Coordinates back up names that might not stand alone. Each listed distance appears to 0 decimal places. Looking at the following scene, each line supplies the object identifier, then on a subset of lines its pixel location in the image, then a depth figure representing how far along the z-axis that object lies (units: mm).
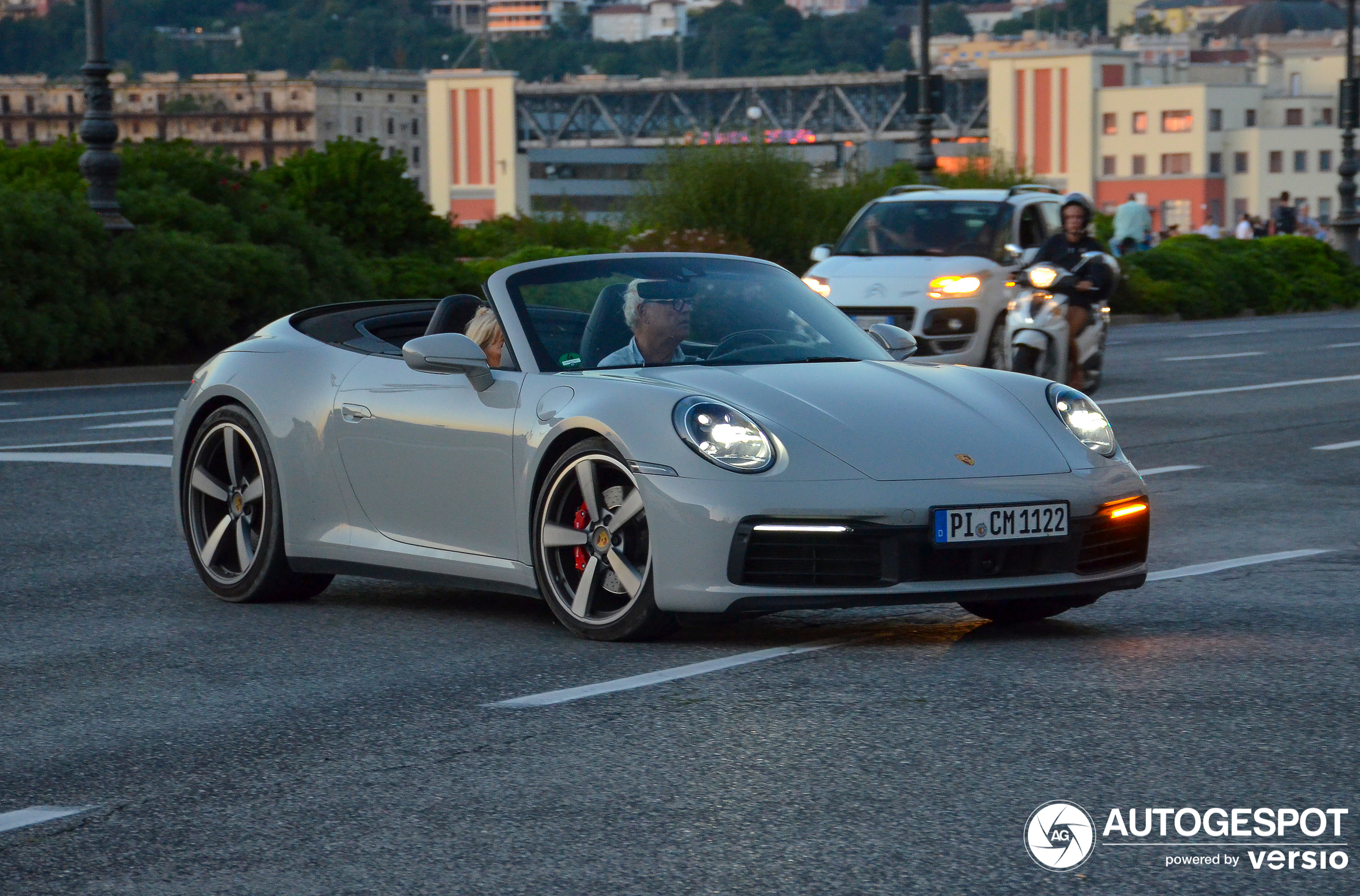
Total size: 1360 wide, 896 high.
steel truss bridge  183625
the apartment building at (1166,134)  152000
